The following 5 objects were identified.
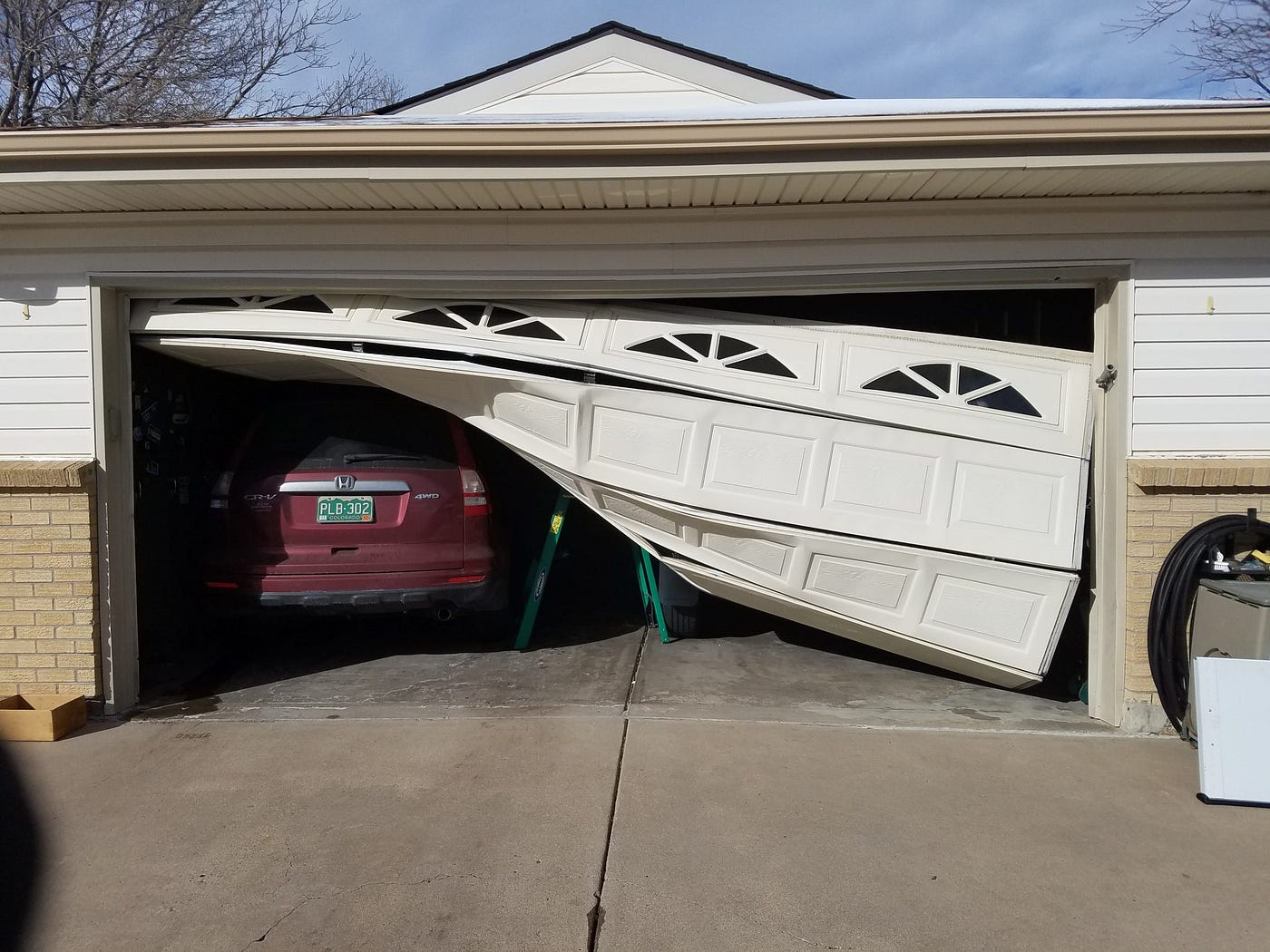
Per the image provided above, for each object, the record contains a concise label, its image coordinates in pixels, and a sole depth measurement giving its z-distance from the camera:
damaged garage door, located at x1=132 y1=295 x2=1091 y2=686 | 4.54
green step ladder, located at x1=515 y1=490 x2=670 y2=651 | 5.73
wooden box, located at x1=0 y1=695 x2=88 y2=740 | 4.29
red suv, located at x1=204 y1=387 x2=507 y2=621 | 5.01
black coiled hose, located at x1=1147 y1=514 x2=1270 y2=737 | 4.18
